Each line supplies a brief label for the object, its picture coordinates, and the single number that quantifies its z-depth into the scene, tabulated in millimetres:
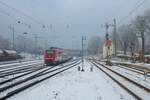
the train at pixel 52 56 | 48938
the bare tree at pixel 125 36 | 100781
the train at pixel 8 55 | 68388
